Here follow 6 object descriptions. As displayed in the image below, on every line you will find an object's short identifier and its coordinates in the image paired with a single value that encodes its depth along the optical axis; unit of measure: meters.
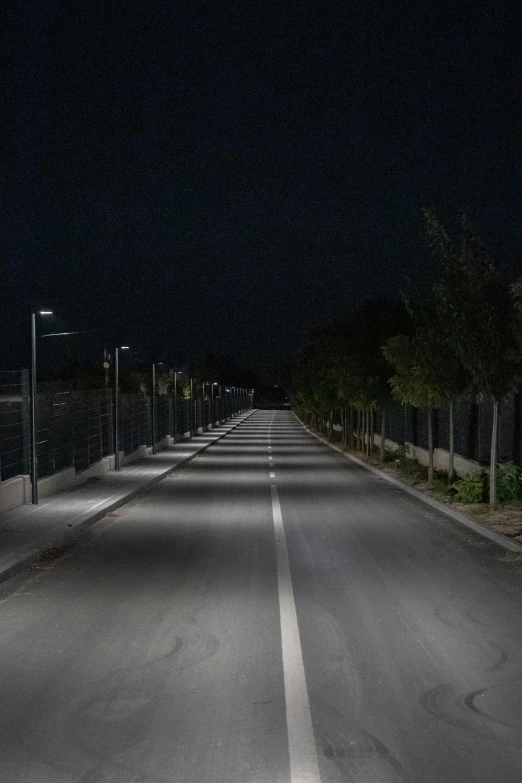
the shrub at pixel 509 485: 20.91
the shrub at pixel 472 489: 21.58
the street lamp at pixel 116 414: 31.55
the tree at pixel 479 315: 20.03
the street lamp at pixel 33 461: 20.64
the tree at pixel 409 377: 25.91
